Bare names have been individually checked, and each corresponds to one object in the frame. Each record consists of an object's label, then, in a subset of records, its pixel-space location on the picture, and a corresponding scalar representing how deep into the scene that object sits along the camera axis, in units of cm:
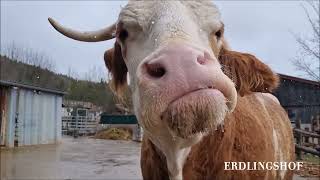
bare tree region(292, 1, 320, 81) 1171
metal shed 1281
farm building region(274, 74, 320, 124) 1388
